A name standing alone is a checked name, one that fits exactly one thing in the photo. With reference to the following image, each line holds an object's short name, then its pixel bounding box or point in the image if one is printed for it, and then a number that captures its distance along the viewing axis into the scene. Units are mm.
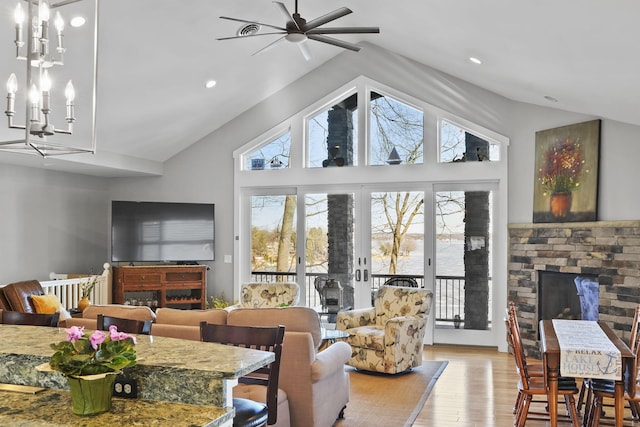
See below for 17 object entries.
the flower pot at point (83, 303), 6801
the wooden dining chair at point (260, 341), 2988
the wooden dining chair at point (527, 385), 4289
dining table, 3867
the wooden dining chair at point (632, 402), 4398
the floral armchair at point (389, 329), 6320
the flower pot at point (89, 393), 1982
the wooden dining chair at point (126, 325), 3100
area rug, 4934
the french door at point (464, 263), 7891
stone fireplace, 6152
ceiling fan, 4527
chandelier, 2756
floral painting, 6656
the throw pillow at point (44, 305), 5738
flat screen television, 8500
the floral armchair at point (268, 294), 7629
